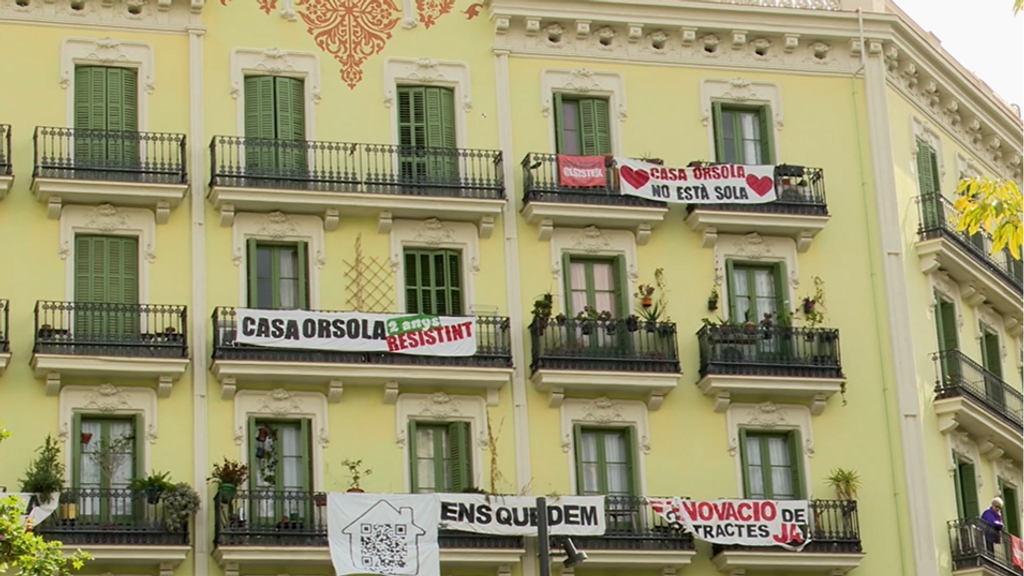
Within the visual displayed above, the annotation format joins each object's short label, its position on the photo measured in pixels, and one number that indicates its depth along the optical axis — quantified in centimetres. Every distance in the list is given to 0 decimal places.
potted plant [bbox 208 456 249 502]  3506
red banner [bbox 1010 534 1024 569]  4006
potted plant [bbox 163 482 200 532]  3462
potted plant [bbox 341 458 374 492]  3634
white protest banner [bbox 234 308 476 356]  3628
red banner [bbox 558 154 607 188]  3875
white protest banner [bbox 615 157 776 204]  3891
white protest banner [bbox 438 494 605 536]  3566
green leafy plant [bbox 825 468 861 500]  3822
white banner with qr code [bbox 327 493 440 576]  3475
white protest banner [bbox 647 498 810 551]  3675
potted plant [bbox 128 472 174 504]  3478
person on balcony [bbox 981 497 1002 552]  3947
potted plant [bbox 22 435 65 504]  3422
